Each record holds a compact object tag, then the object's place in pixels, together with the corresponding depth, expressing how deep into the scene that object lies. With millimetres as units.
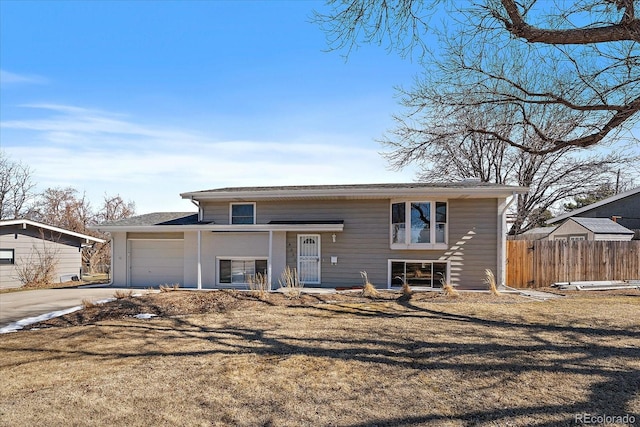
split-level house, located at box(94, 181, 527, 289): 13188
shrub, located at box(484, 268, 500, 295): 11211
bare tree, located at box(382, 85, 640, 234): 22312
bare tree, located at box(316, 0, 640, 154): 5793
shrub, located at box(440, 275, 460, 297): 10662
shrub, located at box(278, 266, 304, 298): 13720
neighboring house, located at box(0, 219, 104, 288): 17531
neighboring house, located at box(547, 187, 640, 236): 23062
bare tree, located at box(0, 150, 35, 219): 30844
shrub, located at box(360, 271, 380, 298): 10940
